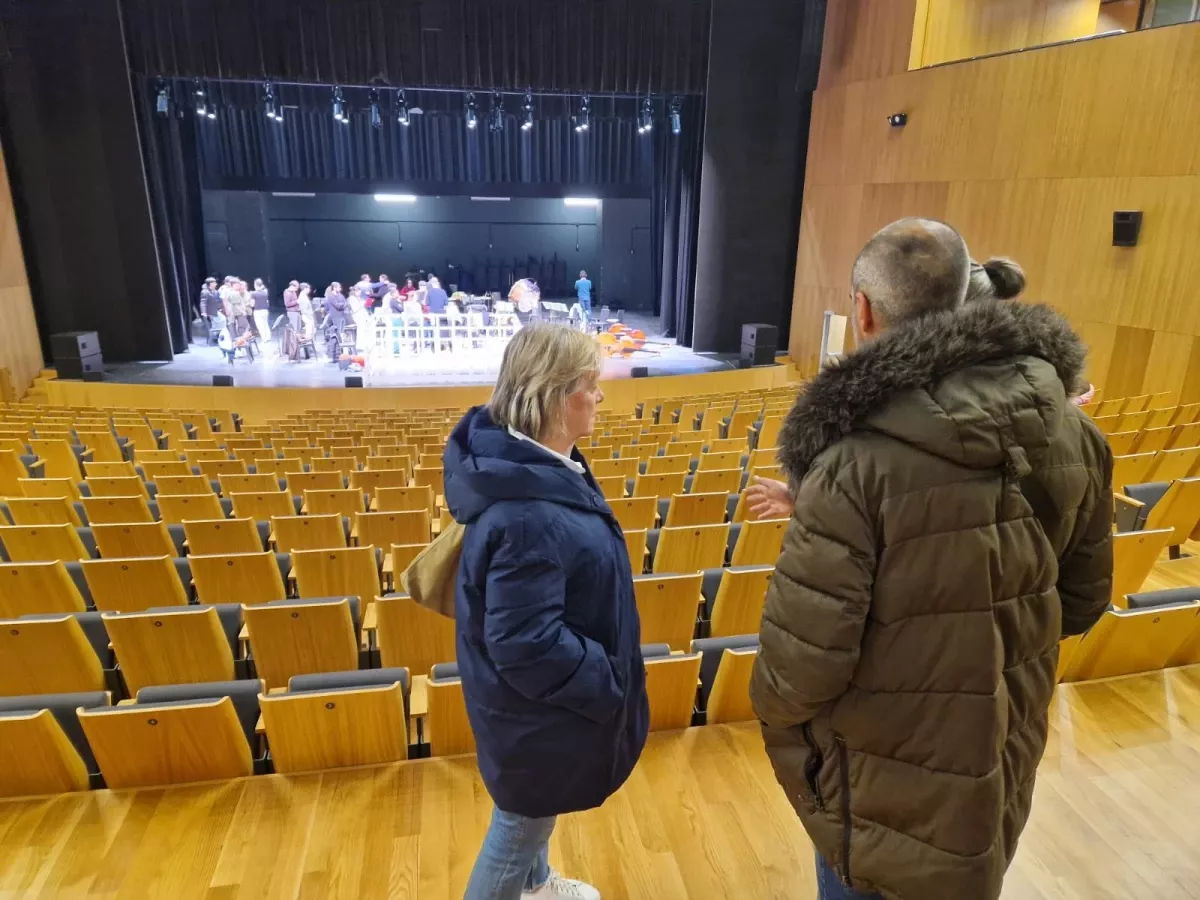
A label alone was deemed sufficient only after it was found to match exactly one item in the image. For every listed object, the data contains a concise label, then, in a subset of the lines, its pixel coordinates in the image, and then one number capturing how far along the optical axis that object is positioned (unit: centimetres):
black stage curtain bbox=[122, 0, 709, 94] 1192
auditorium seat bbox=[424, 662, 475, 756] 229
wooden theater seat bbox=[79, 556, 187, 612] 316
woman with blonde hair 126
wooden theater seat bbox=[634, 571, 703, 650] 290
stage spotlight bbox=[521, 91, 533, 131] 1409
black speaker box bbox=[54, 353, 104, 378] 1143
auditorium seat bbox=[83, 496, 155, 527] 425
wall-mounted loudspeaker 766
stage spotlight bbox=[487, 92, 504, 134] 1459
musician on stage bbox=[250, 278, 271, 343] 1362
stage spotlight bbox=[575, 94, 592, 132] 1452
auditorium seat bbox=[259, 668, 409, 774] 217
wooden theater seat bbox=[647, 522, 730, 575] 369
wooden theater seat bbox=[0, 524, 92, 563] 368
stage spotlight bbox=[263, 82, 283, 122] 1314
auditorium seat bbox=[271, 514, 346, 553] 394
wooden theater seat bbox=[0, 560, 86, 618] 310
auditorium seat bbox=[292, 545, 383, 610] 331
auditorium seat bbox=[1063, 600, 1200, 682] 264
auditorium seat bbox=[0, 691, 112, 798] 204
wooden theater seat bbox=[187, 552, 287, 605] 323
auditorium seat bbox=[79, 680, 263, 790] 208
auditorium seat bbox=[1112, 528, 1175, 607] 308
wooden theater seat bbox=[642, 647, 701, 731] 238
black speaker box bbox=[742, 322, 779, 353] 1327
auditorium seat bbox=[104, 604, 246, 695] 260
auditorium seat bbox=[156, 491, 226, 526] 436
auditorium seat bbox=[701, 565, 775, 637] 304
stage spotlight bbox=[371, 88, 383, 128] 1384
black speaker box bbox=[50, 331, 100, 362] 1130
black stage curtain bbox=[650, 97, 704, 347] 1473
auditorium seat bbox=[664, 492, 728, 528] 428
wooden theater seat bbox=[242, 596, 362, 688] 267
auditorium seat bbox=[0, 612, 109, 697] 253
